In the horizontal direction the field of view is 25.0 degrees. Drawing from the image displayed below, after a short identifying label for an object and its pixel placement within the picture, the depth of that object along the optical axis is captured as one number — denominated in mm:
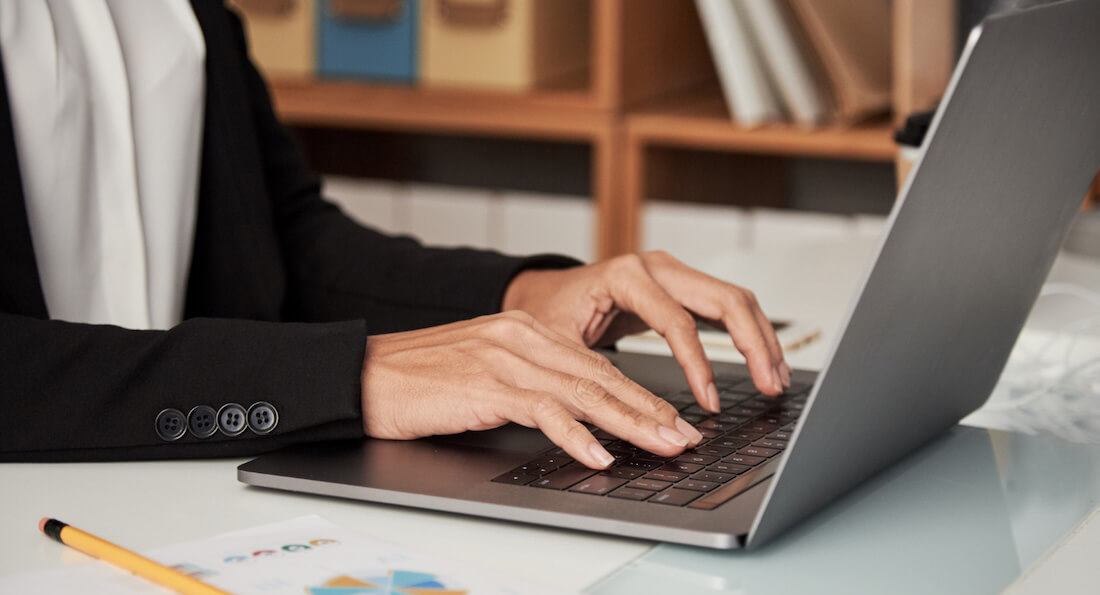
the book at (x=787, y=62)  2572
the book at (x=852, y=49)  2513
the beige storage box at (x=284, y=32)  2950
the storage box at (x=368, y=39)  2871
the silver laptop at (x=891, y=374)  1032
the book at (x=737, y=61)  2603
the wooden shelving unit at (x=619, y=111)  2702
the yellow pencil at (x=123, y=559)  1009
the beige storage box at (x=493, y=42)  2780
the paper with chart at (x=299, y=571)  1017
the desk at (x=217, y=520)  1054
